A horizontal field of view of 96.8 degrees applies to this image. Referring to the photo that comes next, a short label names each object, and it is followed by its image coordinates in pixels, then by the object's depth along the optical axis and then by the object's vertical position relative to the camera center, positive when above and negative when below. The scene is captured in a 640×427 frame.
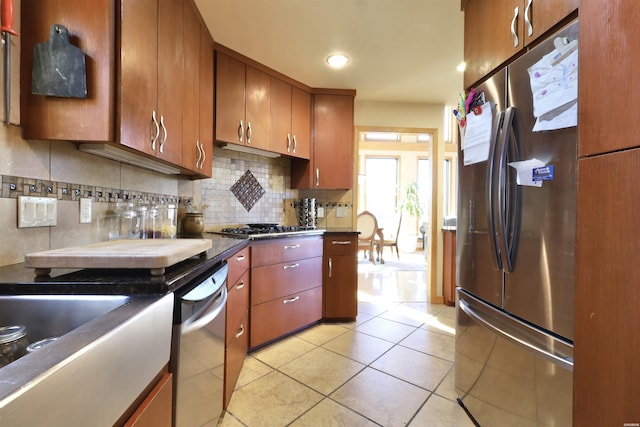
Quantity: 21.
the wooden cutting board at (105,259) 0.77 -0.13
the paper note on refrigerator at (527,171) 1.09 +0.17
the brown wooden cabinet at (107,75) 1.00 +0.53
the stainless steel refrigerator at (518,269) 1.00 -0.23
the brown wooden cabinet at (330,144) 2.93 +0.71
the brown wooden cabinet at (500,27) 1.08 +0.82
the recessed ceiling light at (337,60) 2.30 +1.27
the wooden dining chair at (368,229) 5.48 -0.32
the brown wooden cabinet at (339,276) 2.62 -0.59
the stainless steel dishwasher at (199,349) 0.83 -0.47
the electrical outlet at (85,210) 1.24 +0.00
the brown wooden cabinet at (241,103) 2.22 +0.90
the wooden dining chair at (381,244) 5.63 -0.62
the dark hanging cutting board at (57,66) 0.97 +0.50
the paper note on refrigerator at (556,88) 0.96 +0.45
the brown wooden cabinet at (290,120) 2.59 +0.88
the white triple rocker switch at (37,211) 0.98 -0.01
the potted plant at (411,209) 6.89 +0.09
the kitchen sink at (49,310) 0.72 -0.26
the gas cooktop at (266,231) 2.07 -0.16
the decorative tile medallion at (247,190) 2.68 +0.21
